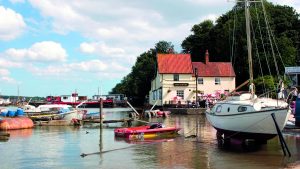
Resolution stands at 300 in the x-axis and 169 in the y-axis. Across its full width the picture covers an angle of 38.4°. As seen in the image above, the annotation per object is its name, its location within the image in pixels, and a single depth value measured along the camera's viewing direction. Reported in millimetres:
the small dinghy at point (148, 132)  31297
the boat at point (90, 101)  117912
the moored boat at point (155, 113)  59312
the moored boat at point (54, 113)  47788
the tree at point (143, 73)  103062
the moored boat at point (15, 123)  38772
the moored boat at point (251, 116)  22984
